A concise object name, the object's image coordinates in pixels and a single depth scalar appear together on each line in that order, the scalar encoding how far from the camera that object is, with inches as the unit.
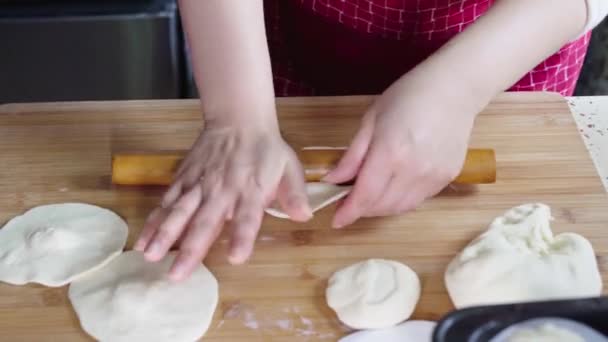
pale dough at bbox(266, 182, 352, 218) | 36.2
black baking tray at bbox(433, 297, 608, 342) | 20.3
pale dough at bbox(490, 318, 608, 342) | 21.0
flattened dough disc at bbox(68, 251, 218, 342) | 30.5
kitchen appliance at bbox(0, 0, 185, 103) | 58.7
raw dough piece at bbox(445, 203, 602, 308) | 31.1
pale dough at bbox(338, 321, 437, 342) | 30.5
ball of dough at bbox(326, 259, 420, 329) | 30.9
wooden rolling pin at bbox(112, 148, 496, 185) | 36.3
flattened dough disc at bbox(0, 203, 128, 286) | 33.0
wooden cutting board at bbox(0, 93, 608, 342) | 31.8
